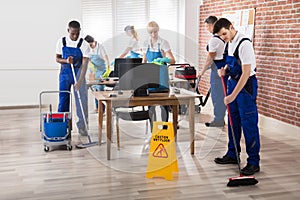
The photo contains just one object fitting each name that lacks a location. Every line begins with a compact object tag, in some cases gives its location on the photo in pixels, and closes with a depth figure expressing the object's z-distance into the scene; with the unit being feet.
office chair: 14.17
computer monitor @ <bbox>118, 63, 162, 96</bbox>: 12.71
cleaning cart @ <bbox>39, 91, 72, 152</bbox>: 14.19
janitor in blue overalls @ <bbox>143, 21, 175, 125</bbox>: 17.72
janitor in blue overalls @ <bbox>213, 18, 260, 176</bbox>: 11.10
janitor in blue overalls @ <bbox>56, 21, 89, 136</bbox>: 15.55
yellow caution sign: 11.74
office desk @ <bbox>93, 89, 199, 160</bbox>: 12.62
